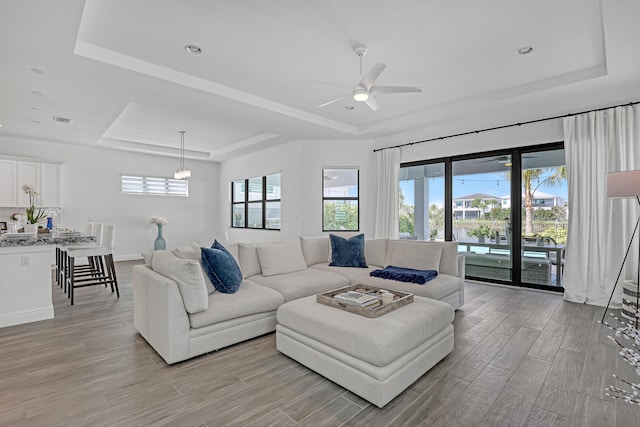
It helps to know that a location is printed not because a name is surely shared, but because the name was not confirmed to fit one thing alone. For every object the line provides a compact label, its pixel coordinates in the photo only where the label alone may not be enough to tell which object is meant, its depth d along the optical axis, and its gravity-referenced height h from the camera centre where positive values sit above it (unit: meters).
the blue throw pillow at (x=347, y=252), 4.50 -0.51
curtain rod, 4.12 +1.42
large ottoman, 2.06 -0.91
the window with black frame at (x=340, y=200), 6.79 +0.34
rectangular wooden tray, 2.44 -0.71
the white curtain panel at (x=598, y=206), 4.03 +0.14
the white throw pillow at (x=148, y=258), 3.20 -0.43
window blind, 8.01 +0.78
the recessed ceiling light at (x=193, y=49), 3.21 +1.69
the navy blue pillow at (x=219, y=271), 3.07 -0.53
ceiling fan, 3.03 +1.30
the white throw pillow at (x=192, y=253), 3.08 -0.38
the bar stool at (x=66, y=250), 4.79 -0.56
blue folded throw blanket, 3.62 -0.68
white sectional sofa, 2.61 -0.75
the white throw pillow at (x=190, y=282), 2.59 -0.55
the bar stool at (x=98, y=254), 4.30 -0.55
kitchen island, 3.40 -0.69
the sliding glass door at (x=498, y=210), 4.83 +0.12
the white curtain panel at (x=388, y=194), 6.21 +0.44
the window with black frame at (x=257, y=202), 7.57 +0.34
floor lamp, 3.28 +0.32
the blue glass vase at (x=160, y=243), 7.94 -0.69
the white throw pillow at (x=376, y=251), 4.58 -0.51
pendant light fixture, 7.04 +0.94
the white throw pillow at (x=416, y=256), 4.04 -0.51
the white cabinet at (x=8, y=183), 6.08 +0.61
